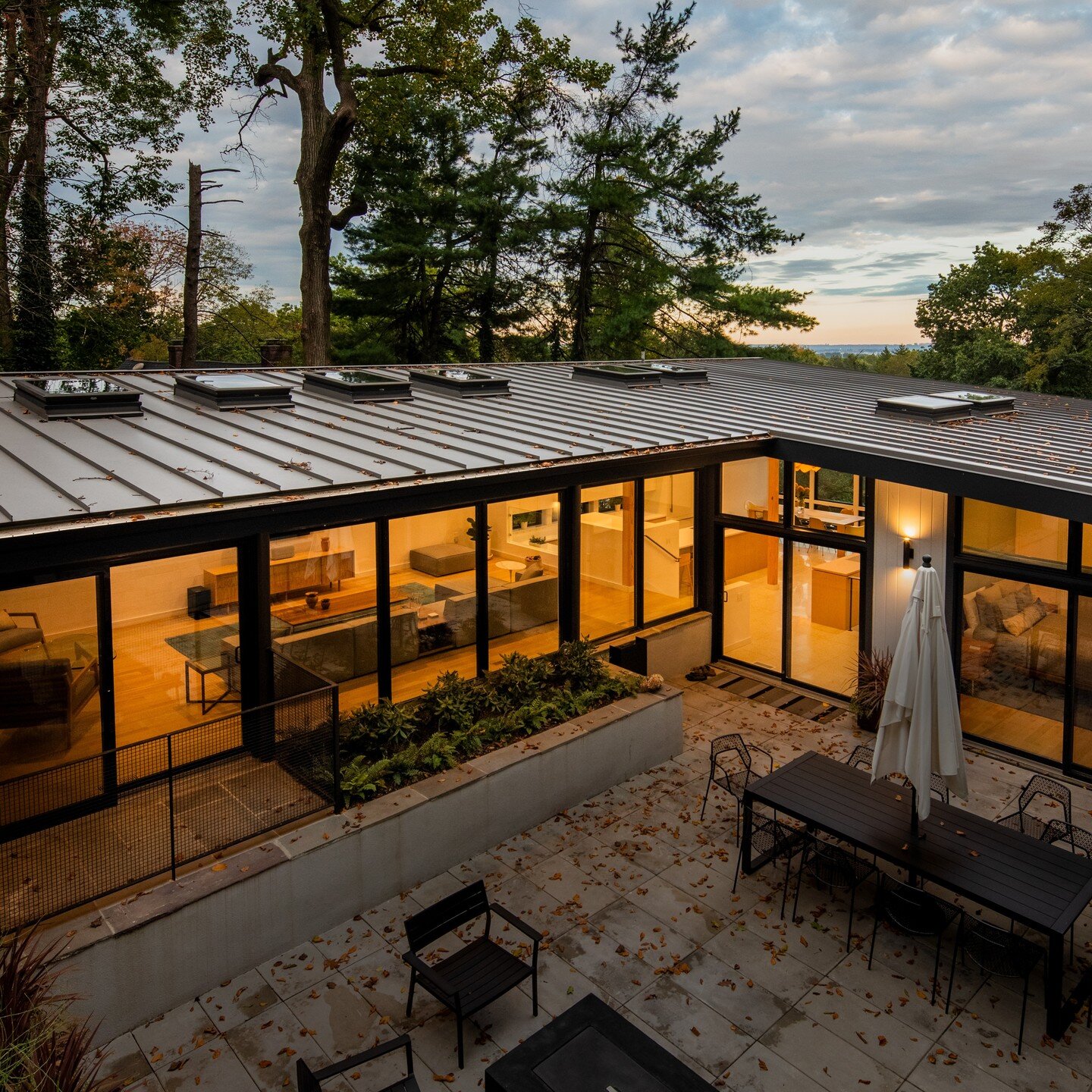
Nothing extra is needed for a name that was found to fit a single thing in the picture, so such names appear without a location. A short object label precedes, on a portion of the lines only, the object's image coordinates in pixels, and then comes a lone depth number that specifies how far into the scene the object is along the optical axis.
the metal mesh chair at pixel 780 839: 7.10
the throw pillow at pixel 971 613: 10.02
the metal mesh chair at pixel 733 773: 7.82
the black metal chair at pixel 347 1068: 4.25
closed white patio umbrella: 6.32
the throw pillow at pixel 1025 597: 9.47
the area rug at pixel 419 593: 9.08
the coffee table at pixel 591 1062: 4.44
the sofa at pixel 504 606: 9.59
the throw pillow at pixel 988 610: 9.83
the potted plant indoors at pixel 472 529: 9.62
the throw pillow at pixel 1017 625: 9.60
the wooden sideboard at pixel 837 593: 11.24
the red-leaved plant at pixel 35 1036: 3.53
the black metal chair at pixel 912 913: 6.36
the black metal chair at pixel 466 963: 5.29
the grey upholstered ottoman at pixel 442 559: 9.16
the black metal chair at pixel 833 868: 6.79
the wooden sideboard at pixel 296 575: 7.73
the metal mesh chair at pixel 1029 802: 7.27
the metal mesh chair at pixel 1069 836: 6.81
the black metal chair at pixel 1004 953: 5.58
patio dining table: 5.63
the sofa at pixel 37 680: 6.48
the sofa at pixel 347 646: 8.38
